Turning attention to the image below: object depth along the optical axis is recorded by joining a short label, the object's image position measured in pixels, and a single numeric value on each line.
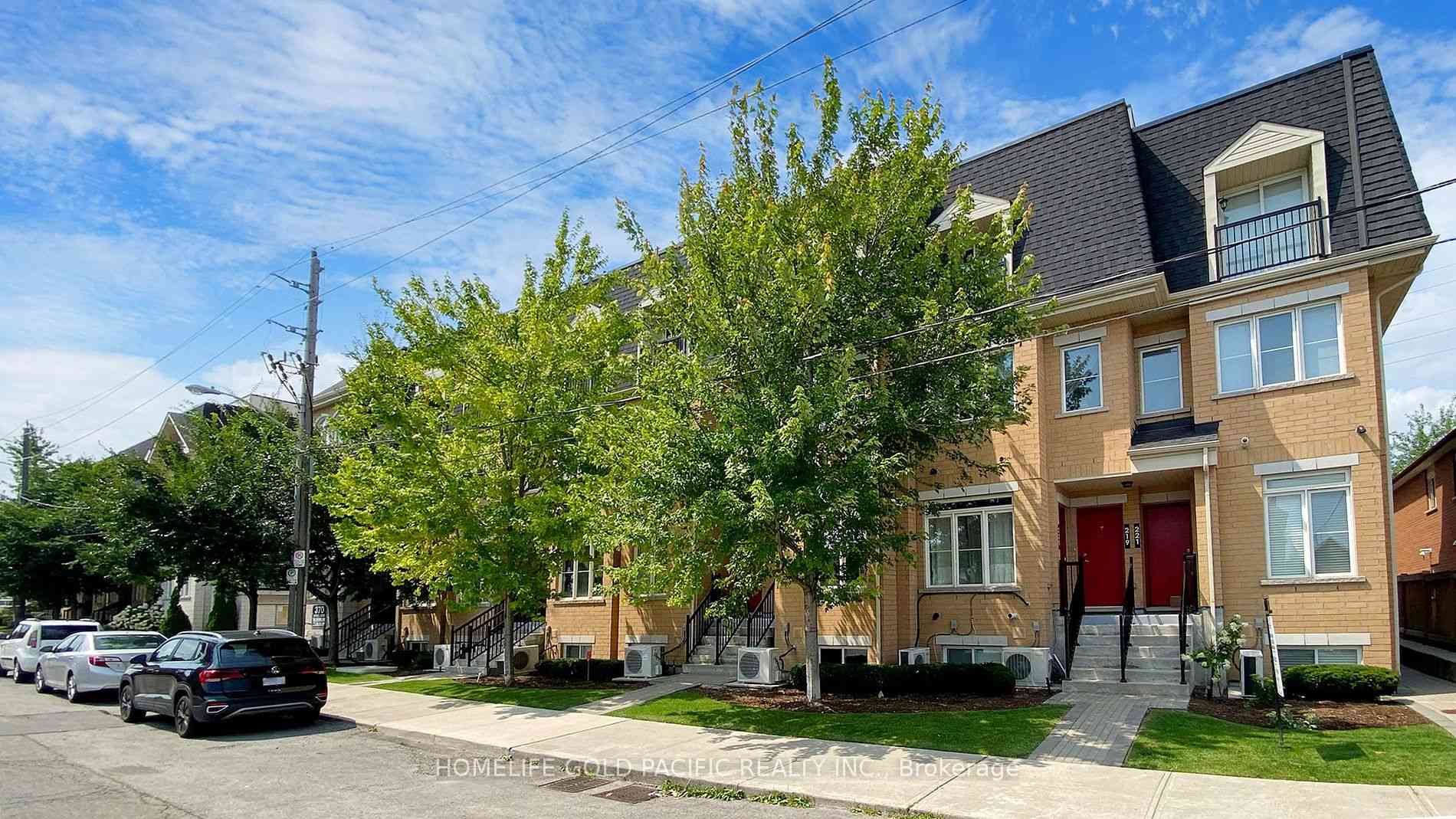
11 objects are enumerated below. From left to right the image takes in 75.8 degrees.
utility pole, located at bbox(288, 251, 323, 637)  22.39
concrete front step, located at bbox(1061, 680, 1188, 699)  14.35
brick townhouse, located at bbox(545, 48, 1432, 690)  14.98
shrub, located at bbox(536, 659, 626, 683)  20.31
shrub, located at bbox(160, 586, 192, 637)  33.00
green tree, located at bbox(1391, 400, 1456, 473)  51.88
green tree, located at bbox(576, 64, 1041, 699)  12.91
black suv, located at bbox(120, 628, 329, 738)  13.81
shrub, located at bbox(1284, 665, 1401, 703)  13.52
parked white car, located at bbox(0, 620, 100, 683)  23.56
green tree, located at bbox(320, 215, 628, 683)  17.41
